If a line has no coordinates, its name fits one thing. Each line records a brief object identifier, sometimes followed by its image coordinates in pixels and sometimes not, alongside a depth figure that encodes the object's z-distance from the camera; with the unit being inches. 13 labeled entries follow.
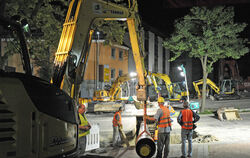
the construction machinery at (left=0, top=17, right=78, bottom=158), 132.8
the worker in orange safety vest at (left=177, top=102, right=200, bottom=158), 339.7
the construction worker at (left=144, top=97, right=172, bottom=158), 331.9
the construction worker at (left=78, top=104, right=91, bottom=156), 328.5
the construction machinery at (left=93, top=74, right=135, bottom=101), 953.5
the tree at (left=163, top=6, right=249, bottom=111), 765.9
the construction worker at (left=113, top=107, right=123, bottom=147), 438.6
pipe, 302.3
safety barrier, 388.1
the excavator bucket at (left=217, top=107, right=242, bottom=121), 674.0
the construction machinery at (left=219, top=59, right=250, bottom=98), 1301.4
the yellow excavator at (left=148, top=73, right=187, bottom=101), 995.9
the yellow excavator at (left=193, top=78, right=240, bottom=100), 1224.8
